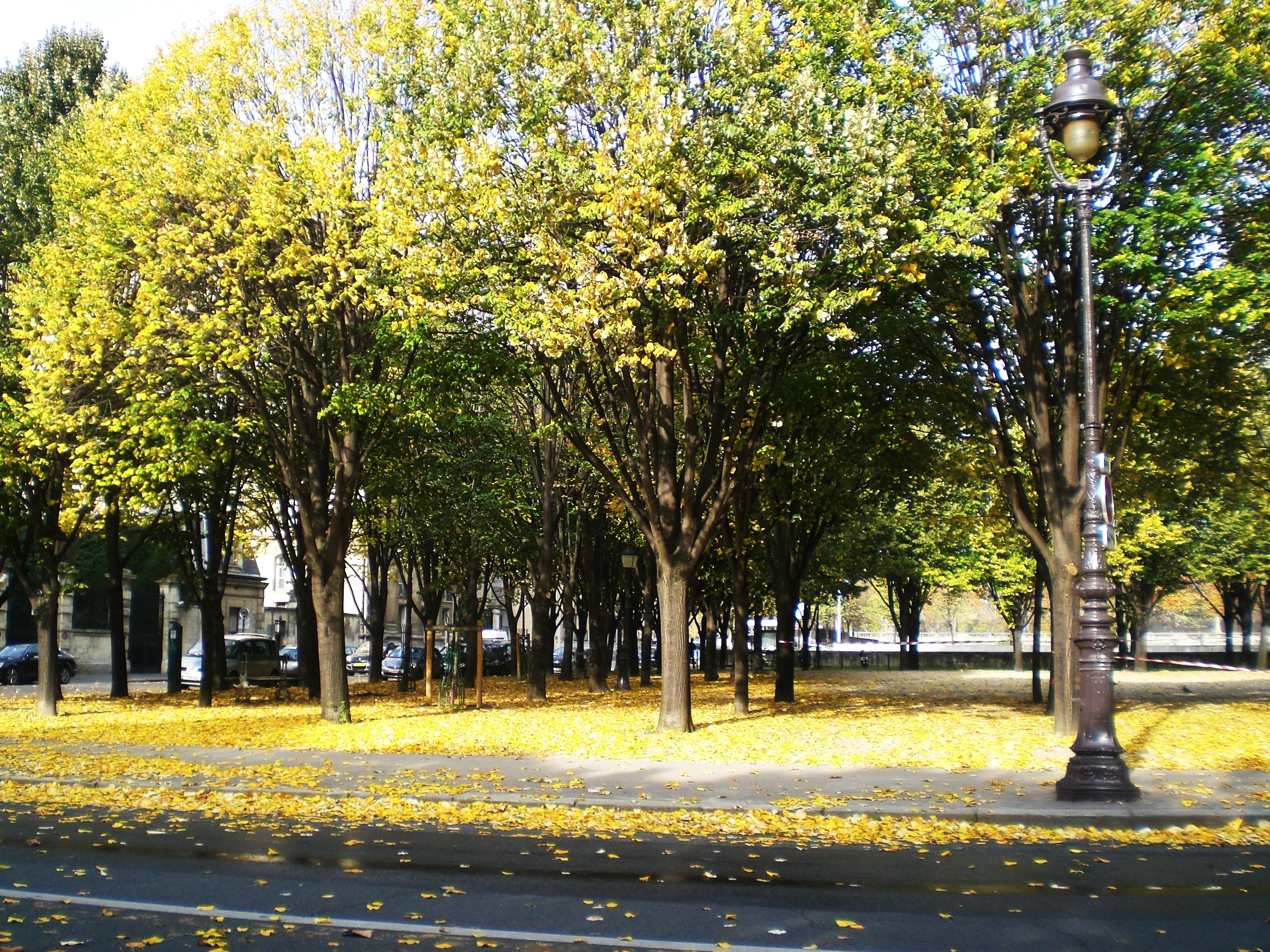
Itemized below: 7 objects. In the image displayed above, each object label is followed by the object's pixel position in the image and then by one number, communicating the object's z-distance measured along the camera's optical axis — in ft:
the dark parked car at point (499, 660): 157.69
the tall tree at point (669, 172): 45.65
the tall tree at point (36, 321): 65.77
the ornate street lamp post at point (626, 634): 107.65
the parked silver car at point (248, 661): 115.03
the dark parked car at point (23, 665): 123.24
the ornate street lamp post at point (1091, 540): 36.52
